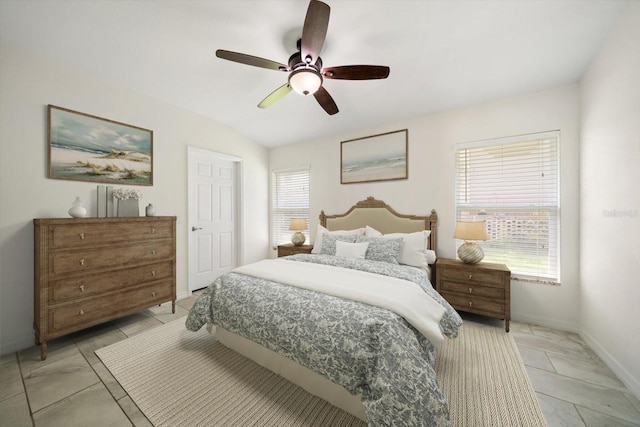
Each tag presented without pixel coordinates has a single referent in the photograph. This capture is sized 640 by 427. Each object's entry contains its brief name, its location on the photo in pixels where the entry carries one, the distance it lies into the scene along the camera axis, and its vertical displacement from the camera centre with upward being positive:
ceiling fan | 1.68 +1.18
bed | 1.23 -0.76
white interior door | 3.76 -0.07
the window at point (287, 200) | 4.59 +0.25
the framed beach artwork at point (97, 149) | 2.48 +0.72
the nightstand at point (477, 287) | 2.53 -0.82
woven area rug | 1.49 -1.27
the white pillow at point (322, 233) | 3.39 -0.30
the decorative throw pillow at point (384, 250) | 2.86 -0.45
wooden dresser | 2.13 -0.59
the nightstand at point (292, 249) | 4.01 -0.62
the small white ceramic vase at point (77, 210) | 2.36 +0.02
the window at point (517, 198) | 2.68 +0.17
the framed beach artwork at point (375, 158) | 3.54 +0.86
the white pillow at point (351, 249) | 2.95 -0.46
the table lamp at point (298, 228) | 4.13 -0.27
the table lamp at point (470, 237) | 2.66 -0.27
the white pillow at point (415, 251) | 2.91 -0.47
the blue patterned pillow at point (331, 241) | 3.23 -0.39
